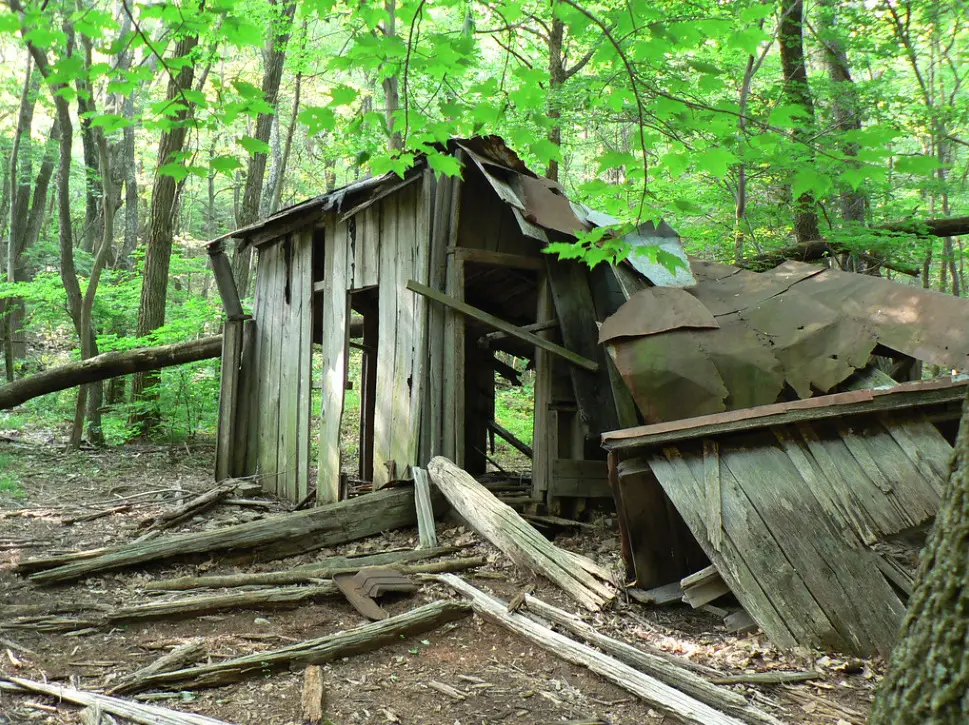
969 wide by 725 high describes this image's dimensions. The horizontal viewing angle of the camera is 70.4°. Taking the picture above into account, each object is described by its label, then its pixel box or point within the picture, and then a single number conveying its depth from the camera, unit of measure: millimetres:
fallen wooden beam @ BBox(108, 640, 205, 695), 3664
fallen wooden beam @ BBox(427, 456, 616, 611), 5016
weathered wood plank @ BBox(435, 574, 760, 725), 3418
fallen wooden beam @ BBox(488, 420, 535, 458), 9811
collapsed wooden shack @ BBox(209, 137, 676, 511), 6965
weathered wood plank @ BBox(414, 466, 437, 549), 6258
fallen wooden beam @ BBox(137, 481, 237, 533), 6930
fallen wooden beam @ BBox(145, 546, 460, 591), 5305
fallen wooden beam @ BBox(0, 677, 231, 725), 3268
